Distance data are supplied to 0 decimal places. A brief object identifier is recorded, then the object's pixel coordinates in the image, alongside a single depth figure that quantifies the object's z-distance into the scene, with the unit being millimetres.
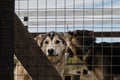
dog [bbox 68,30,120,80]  6112
